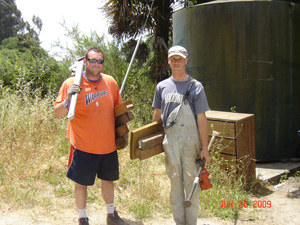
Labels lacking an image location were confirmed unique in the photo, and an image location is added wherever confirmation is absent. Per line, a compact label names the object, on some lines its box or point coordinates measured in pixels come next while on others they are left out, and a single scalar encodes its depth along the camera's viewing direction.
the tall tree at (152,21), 10.12
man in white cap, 2.94
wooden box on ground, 4.15
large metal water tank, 5.18
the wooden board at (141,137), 3.11
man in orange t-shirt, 3.13
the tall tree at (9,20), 59.28
